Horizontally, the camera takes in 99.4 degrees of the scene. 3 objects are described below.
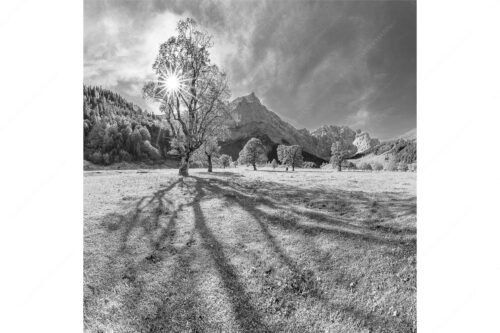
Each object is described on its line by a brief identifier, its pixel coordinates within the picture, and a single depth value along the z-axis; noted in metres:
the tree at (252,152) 49.81
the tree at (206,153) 33.16
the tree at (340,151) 50.97
